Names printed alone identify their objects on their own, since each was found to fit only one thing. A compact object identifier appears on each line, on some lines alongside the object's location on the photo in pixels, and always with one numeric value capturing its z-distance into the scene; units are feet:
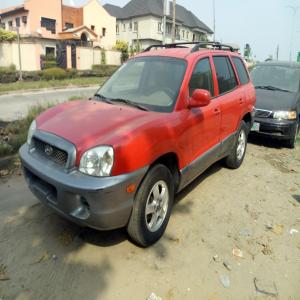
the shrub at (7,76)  74.64
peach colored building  123.95
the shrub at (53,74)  82.38
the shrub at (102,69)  101.44
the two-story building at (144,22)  165.07
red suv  9.22
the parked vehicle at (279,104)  22.99
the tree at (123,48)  133.23
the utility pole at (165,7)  57.34
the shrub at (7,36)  107.55
